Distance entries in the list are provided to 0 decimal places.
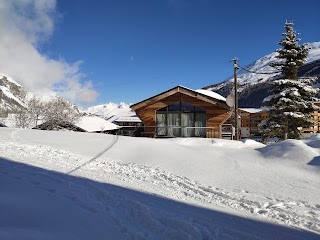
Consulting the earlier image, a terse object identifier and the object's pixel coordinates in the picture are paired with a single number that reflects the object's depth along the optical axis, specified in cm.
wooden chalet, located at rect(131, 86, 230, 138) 2200
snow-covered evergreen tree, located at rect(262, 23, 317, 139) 2138
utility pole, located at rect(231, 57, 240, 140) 2003
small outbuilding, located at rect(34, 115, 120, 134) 3101
